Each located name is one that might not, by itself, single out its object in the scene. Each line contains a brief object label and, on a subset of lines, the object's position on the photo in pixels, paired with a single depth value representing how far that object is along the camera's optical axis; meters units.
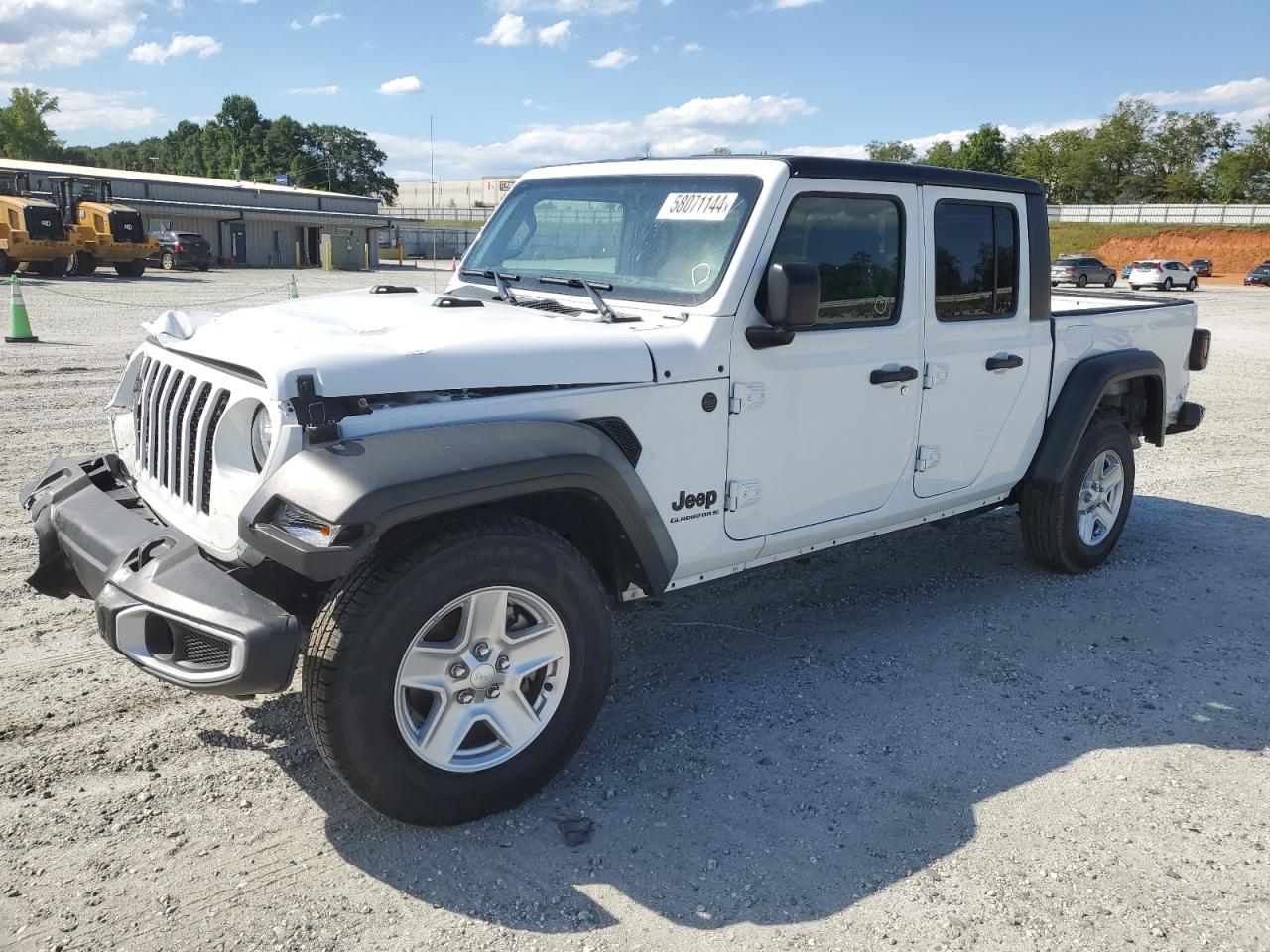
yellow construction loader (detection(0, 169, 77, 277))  28.56
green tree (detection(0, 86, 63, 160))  94.62
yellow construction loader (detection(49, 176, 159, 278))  31.22
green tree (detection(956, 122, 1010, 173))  90.06
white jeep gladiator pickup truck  2.76
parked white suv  41.47
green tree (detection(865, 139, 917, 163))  84.19
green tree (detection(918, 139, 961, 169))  94.03
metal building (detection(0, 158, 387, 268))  46.23
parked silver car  40.12
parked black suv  39.09
